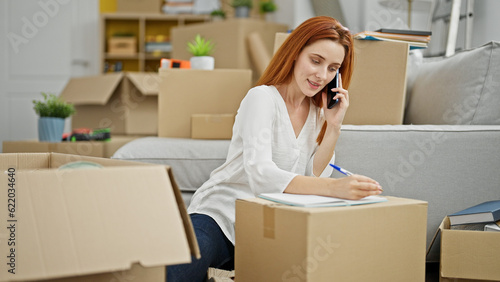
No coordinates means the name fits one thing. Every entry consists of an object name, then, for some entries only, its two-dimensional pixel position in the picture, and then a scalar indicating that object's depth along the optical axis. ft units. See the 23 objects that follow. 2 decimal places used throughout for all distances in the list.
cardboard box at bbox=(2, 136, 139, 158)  8.43
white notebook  3.32
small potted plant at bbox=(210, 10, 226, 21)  15.71
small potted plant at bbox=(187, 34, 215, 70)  7.95
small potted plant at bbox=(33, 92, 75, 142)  8.91
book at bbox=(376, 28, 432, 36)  6.28
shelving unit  16.85
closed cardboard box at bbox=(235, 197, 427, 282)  3.15
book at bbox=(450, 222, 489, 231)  4.49
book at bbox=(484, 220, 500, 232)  4.24
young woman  4.19
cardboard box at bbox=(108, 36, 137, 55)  16.75
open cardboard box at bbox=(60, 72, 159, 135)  10.59
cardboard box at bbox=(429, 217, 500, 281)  4.16
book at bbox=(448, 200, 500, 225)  4.33
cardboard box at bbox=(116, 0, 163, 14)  16.80
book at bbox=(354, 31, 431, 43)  6.21
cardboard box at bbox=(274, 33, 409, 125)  6.15
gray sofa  5.10
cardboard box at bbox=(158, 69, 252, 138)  7.58
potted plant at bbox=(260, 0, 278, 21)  15.76
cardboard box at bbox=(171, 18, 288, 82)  12.96
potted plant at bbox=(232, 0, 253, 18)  15.40
